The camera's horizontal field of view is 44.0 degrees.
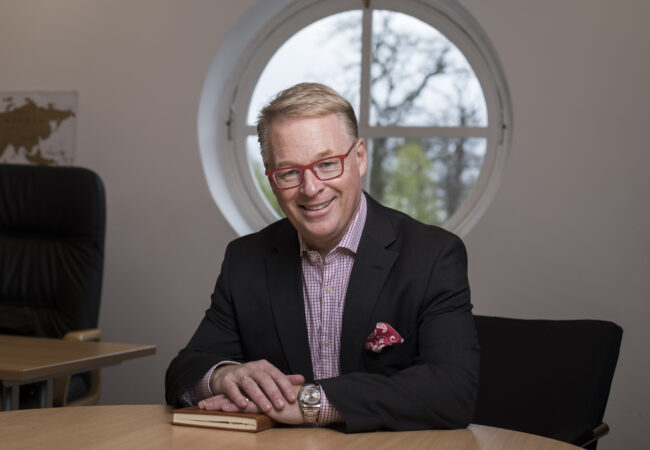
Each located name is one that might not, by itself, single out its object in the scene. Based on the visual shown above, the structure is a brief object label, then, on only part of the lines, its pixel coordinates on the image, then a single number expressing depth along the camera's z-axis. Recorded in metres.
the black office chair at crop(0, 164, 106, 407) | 3.14
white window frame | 3.46
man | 1.68
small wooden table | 2.26
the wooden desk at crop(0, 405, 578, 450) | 1.36
